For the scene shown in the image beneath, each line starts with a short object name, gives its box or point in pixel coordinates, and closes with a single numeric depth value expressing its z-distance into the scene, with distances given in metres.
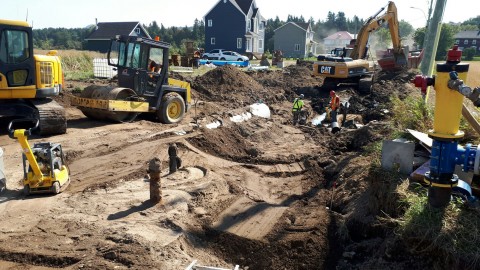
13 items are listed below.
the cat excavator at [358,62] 21.02
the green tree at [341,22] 148.00
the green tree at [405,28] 119.19
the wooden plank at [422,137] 5.79
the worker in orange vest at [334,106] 14.32
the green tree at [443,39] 49.81
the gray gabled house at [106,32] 59.31
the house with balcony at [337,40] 105.50
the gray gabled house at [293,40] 70.88
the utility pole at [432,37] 8.23
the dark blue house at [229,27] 55.25
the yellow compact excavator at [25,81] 10.57
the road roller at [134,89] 12.38
